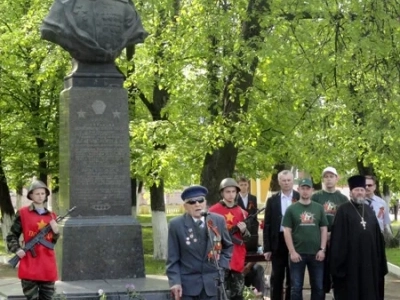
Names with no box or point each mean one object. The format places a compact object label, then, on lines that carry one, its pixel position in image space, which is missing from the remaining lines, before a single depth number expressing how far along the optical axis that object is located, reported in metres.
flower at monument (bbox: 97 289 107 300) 10.12
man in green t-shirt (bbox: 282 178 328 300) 11.73
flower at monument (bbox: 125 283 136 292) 10.38
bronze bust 11.66
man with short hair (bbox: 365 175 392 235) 13.07
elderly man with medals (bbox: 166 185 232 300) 8.54
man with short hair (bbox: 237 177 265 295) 12.89
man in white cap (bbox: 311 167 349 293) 12.28
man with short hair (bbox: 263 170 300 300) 12.40
